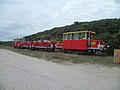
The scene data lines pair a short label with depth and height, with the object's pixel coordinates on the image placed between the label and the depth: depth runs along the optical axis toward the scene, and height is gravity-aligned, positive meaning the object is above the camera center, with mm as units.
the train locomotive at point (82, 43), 9814 +232
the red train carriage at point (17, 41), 20348 +907
